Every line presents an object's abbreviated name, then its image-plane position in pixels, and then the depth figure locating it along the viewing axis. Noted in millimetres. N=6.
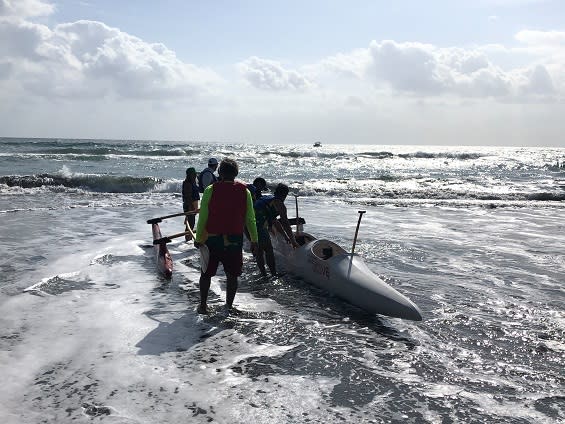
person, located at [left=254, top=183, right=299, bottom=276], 8320
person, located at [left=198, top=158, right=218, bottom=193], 11086
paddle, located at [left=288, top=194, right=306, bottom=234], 9378
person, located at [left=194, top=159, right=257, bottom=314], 5930
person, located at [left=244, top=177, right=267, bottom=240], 9110
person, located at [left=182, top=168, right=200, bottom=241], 11438
